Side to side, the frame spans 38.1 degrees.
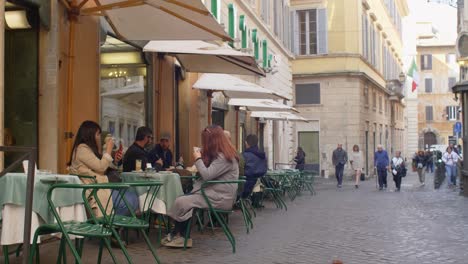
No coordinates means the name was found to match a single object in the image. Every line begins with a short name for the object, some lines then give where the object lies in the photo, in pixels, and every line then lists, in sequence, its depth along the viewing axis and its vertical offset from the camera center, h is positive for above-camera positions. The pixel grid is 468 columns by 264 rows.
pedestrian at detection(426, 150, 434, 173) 41.31 -0.40
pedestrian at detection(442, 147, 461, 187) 22.89 -0.43
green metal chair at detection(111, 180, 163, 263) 5.65 -0.56
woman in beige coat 7.08 +0.00
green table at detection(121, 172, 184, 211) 7.74 -0.30
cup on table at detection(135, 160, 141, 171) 8.62 -0.12
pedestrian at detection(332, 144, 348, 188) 24.44 -0.22
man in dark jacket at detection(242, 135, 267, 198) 10.54 -0.14
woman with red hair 7.42 -0.25
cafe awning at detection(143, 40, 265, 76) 11.04 +1.78
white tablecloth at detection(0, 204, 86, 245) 5.19 -0.52
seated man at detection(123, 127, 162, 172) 8.65 +0.04
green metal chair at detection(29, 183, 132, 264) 4.98 -0.54
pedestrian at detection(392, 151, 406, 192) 21.47 -0.49
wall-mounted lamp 8.63 +1.76
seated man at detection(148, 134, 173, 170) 11.34 +0.07
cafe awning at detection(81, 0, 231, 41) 7.74 +1.75
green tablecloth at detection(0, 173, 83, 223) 5.21 -0.29
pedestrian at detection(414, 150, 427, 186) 25.52 -0.70
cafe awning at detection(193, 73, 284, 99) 14.19 +1.50
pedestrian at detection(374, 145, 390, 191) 22.05 -0.30
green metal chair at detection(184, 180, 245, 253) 7.41 -0.60
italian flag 46.66 +5.67
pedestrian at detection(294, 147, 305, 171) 25.42 -0.18
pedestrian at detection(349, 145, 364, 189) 25.60 -0.08
